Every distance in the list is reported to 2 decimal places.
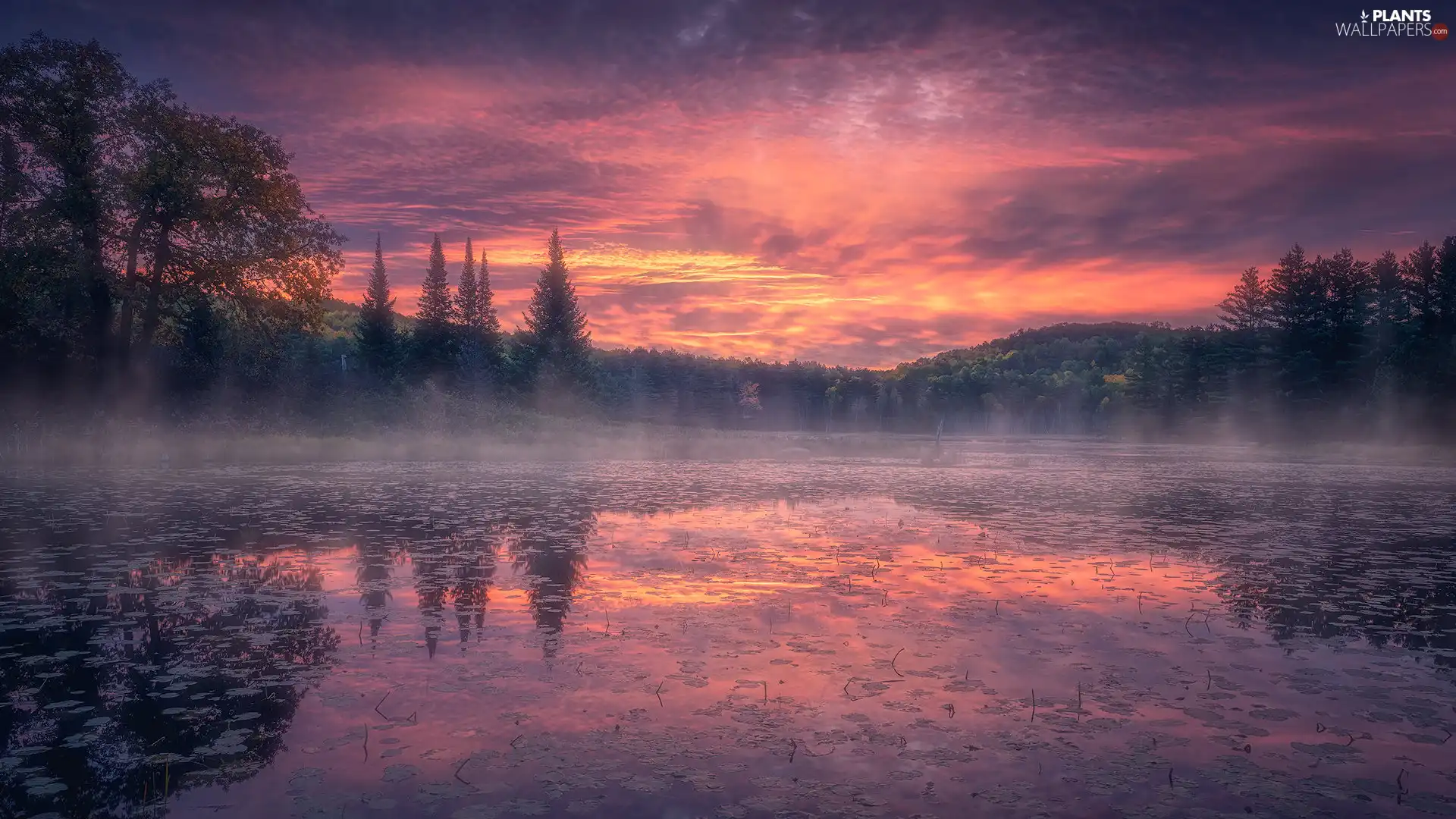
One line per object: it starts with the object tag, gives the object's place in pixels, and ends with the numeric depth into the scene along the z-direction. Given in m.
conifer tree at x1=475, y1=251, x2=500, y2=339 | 106.25
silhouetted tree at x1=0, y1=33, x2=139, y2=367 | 32.56
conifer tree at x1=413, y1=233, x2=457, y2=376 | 96.06
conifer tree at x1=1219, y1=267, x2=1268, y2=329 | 100.81
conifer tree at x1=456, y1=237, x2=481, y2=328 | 101.75
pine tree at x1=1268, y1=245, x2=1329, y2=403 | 80.50
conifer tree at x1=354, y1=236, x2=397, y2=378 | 92.07
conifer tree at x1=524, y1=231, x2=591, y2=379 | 88.38
